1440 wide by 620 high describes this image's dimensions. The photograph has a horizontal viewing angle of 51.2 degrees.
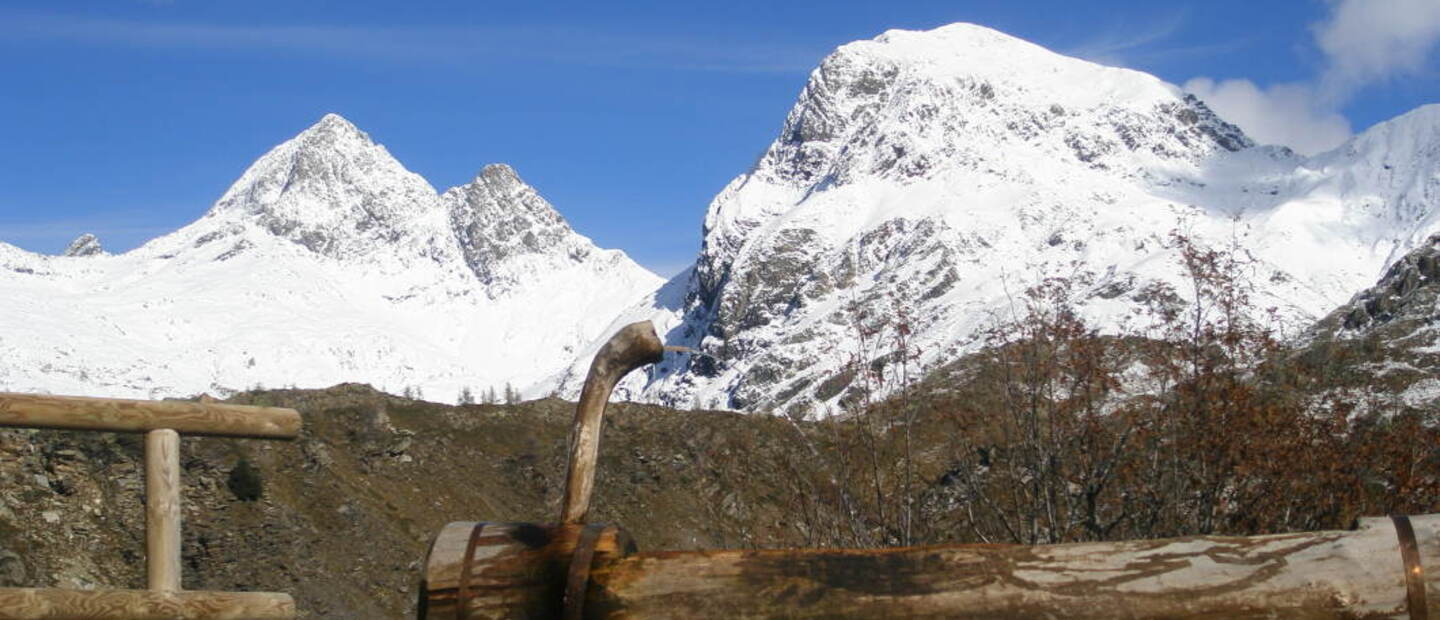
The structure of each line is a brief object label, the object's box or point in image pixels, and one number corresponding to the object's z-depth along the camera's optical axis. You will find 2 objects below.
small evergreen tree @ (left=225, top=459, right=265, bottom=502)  33.50
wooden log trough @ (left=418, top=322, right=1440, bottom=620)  4.10
